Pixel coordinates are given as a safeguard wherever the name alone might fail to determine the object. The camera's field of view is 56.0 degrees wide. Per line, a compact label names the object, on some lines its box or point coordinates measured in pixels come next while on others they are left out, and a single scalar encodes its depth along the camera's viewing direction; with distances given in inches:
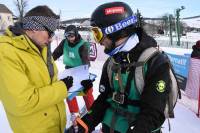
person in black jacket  46.3
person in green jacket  127.2
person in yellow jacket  53.0
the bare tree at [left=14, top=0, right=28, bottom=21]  1265.8
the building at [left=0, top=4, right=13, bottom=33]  1730.6
